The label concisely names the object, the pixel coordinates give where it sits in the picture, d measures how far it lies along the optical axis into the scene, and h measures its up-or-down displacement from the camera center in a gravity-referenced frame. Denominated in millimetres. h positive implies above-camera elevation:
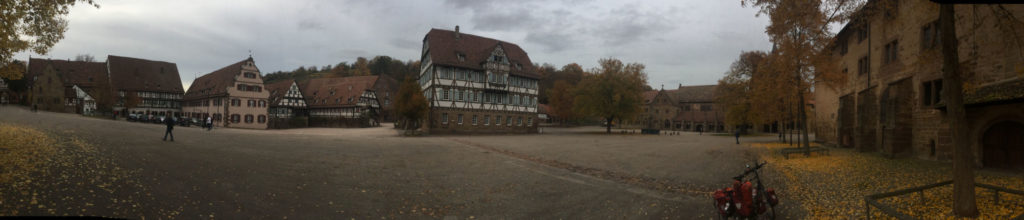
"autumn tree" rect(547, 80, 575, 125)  68812 +3009
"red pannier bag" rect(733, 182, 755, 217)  7867 -1440
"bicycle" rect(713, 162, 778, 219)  7887 -1473
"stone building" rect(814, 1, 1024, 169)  12359 +1350
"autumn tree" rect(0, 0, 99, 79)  11984 +2688
